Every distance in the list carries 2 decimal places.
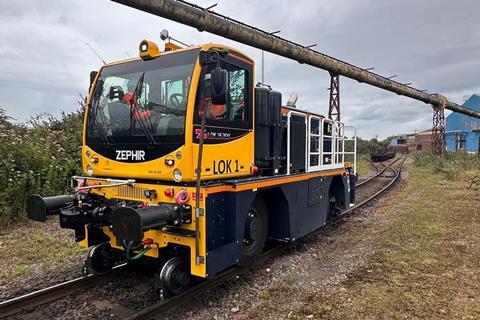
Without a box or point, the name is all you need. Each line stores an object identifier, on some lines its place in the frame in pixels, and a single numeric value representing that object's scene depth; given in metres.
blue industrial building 43.31
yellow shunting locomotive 3.90
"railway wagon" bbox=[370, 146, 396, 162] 37.88
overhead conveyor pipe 9.84
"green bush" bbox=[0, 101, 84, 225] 7.63
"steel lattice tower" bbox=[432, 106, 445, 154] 32.81
